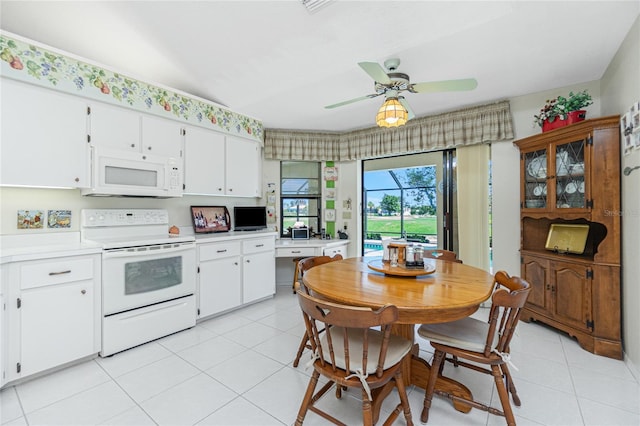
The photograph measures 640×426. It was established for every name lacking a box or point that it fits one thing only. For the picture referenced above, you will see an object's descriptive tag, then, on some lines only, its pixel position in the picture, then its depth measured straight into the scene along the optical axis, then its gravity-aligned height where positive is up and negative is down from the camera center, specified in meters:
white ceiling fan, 1.99 +1.01
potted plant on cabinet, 2.54 +0.96
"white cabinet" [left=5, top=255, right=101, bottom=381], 1.88 -0.73
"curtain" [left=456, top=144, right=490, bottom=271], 3.41 +0.10
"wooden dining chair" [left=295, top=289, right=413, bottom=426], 1.22 -0.73
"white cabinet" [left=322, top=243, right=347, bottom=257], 4.07 -0.58
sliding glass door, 3.83 +0.19
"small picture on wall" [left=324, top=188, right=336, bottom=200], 4.62 +0.32
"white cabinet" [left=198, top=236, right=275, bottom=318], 3.02 -0.72
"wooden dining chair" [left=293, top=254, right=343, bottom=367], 2.15 -0.45
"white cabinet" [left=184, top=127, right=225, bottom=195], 3.17 +0.61
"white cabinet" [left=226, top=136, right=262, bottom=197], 3.62 +0.62
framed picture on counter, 3.44 -0.08
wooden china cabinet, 2.30 -0.15
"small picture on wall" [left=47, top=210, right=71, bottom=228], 2.43 -0.05
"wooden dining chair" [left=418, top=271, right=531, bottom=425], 1.45 -0.74
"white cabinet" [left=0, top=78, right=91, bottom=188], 2.06 +0.59
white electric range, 2.31 -0.58
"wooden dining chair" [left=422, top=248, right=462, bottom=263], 2.66 -0.42
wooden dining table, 1.37 -0.45
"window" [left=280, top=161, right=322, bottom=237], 4.53 +0.29
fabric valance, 3.28 +1.06
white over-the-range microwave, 2.44 +0.37
